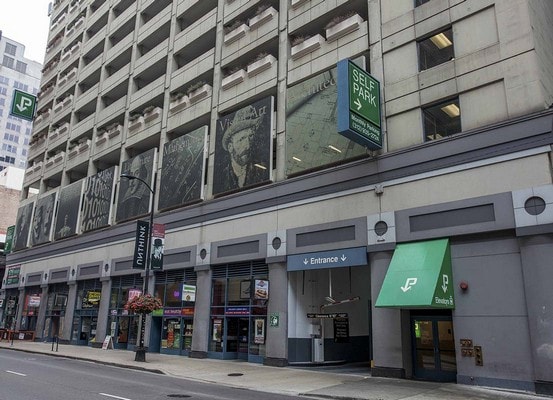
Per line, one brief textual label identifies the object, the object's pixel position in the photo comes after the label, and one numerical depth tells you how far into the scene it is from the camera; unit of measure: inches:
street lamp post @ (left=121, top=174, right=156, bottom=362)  895.7
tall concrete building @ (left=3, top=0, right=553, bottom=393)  625.6
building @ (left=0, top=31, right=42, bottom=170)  5054.1
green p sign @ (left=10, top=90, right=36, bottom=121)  1413.6
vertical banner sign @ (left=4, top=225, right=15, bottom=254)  2011.0
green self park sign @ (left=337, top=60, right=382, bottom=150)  701.9
